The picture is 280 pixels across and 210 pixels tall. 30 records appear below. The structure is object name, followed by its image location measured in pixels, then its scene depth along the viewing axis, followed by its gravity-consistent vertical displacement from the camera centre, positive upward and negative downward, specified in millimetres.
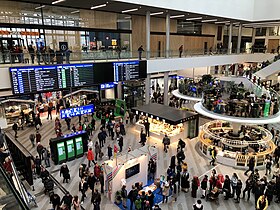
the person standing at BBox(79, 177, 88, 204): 10070 -5411
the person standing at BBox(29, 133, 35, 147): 15156 -5170
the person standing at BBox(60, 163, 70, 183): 11210 -5333
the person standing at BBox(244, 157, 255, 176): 12261 -5536
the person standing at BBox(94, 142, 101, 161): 13539 -5240
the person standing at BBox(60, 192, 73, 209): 8977 -5245
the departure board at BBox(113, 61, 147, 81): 15941 -1400
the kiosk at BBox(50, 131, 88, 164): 13117 -5076
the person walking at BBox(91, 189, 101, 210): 9094 -5368
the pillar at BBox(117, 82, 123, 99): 24094 -3887
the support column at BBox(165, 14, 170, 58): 20509 +1797
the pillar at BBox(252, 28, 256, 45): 38531 +1883
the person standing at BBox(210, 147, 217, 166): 13516 -5644
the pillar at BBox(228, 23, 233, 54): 29181 +1344
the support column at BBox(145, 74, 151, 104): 20114 -3309
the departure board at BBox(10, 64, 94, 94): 11844 -1363
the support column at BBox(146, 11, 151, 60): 19203 +1365
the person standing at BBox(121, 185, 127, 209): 9859 -5626
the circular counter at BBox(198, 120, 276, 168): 13445 -5480
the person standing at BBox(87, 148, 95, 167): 12859 -5314
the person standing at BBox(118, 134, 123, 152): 14523 -5204
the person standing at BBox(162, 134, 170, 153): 14958 -5427
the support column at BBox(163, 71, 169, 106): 21484 -3502
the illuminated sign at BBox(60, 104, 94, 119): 12584 -3083
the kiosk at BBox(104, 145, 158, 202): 10211 -5016
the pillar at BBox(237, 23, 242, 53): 30414 +1338
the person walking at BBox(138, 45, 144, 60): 18453 -297
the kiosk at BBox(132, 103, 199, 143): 16109 -4944
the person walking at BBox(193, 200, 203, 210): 8793 -5405
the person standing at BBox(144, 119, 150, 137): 17109 -5198
